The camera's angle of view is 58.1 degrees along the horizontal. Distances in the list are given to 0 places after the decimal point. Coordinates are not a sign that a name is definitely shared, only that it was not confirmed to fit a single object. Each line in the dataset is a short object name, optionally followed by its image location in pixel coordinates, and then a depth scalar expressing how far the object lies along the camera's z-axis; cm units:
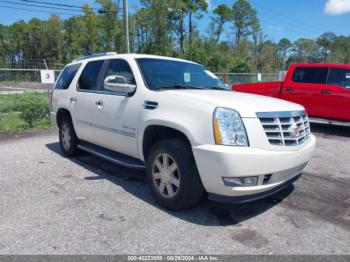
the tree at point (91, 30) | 4469
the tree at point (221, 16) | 5537
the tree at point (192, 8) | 4969
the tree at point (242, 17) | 6582
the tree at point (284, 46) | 8681
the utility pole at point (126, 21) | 1903
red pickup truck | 821
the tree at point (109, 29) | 4506
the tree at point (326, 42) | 8419
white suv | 316
